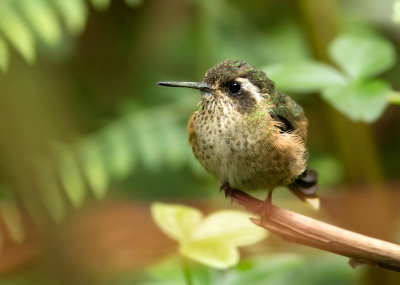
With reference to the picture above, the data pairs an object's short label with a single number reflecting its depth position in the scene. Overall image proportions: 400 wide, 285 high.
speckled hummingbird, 4.53
